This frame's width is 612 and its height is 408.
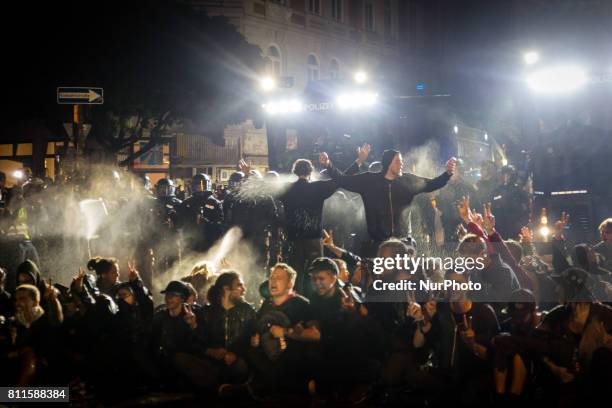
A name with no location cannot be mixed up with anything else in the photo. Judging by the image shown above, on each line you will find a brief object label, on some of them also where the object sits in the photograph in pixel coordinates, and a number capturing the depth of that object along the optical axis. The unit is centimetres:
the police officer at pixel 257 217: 1017
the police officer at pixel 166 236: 1141
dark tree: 2130
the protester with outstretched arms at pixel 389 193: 854
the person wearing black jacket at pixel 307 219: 921
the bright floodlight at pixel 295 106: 1485
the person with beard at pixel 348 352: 643
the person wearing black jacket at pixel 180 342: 668
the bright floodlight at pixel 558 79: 1117
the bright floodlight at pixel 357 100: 1402
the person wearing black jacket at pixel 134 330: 688
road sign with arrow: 1020
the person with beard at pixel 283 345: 649
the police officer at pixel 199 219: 1120
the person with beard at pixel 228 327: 661
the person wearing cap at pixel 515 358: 578
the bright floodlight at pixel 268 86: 1605
